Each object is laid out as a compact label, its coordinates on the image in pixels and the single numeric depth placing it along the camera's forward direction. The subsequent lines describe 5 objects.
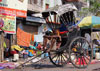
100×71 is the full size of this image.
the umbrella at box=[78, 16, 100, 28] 13.63
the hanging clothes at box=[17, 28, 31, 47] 14.24
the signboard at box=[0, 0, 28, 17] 12.30
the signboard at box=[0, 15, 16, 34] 11.14
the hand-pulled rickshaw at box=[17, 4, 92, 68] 8.26
